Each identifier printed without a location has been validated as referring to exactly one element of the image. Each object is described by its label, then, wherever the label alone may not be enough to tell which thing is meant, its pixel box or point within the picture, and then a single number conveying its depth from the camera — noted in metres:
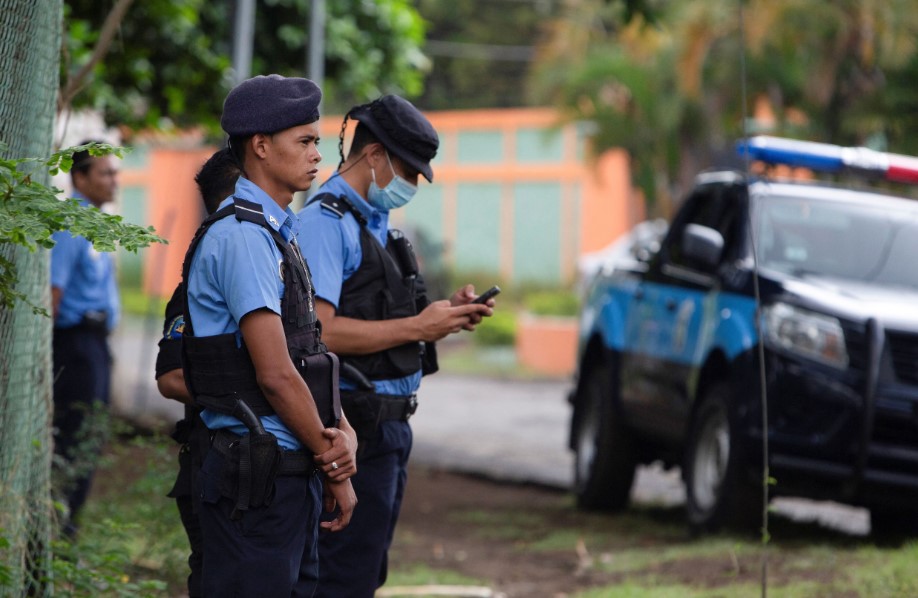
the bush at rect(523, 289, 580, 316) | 45.44
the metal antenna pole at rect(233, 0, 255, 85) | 18.14
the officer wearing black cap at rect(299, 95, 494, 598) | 9.34
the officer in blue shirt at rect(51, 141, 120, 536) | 13.91
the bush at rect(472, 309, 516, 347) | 46.03
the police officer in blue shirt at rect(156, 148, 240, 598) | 8.30
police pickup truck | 14.46
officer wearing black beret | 7.12
